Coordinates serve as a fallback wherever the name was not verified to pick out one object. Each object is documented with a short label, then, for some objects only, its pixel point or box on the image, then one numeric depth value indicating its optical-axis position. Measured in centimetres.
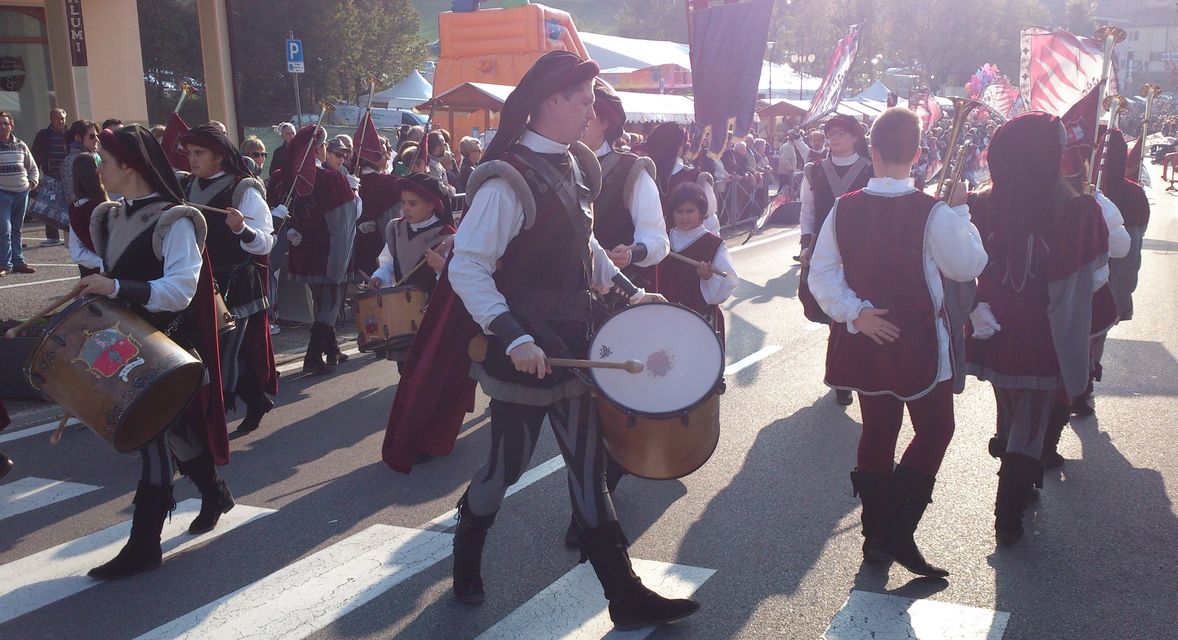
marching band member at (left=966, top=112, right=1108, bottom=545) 430
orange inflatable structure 2439
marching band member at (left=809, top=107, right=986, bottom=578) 386
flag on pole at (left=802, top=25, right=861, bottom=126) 1051
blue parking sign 1392
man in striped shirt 1252
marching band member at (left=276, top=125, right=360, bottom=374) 814
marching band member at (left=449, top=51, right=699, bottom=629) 342
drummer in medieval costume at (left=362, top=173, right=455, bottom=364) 639
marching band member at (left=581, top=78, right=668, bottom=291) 471
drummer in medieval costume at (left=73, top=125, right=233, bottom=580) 416
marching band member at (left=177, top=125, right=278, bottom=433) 570
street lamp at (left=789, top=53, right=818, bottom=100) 6031
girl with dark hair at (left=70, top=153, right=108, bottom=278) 656
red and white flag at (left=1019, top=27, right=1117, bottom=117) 783
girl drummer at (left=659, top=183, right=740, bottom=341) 587
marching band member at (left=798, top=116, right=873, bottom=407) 725
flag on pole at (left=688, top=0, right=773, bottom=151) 969
